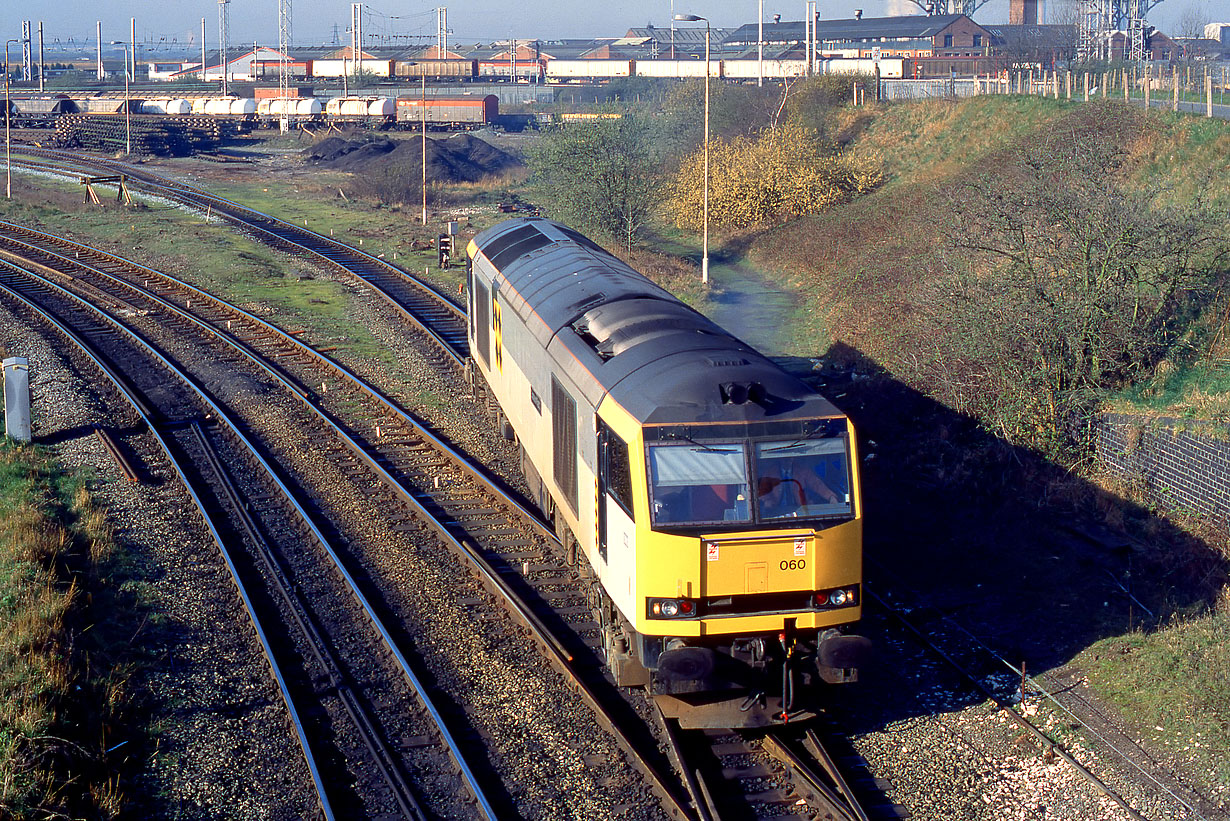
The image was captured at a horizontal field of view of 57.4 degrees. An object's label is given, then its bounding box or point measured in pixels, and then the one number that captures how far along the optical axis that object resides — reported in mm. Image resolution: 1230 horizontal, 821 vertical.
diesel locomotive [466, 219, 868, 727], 9211
